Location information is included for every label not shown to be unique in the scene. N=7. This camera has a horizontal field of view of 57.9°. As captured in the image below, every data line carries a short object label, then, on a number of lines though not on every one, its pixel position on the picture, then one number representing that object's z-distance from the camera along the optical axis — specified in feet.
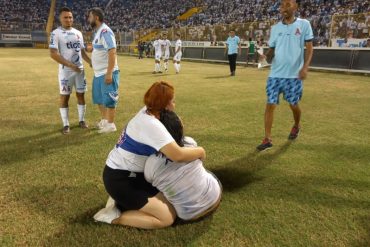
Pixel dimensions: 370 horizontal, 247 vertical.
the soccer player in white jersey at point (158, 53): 58.99
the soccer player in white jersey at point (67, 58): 20.13
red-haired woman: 9.72
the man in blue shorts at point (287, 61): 17.21
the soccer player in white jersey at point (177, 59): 57.26
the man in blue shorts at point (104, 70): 19.81
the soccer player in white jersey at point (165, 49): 62.08
